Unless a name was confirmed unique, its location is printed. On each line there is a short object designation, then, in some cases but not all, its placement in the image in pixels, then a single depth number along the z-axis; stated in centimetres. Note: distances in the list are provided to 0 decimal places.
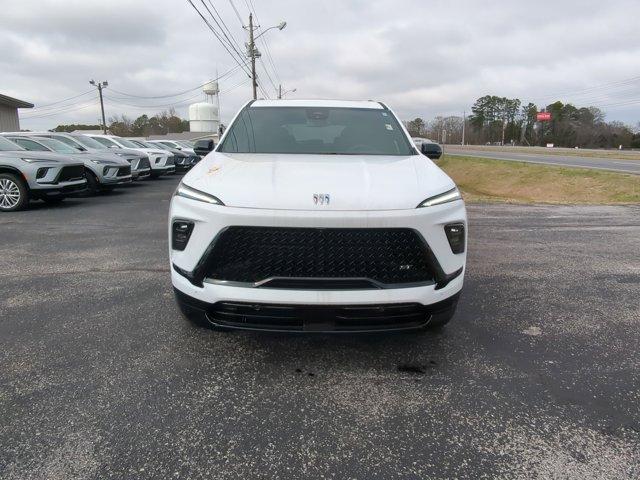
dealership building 2659
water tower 5925
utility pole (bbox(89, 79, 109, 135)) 4750
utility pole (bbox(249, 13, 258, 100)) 2739
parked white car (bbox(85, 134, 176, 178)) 1572
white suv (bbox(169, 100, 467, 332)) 239
